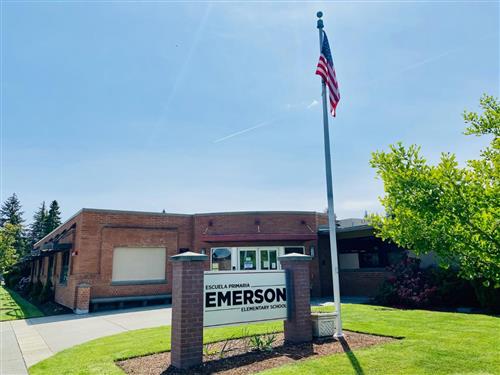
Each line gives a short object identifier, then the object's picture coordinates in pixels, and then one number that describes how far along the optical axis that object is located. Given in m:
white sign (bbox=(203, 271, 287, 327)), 6.75
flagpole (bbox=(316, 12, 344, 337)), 8.03
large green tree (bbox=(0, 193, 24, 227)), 71.65
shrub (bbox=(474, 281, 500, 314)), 11.35
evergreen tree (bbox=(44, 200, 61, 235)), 59.88
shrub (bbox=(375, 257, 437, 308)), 13.29
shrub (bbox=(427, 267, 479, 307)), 12.70
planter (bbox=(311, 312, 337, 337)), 7.93
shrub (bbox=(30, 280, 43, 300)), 23.09
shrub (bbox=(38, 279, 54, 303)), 20.88
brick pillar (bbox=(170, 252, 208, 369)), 6.12
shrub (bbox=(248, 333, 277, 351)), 7.11
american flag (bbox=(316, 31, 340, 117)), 8.95
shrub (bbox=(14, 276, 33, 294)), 28.65
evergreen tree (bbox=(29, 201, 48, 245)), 65.00
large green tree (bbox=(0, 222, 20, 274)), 29.05
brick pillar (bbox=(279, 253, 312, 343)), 7.68
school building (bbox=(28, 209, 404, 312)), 17.22
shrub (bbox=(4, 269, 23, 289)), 37.06
